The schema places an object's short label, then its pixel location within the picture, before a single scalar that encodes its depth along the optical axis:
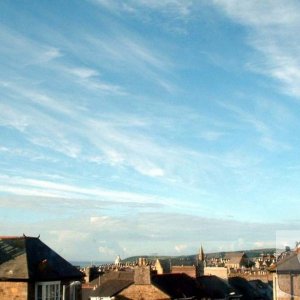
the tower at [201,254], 157.73
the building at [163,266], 85.38
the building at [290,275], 19.45
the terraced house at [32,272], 30.19
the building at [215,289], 62.35
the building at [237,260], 181.04
